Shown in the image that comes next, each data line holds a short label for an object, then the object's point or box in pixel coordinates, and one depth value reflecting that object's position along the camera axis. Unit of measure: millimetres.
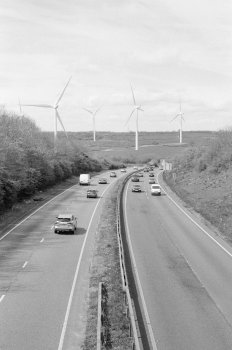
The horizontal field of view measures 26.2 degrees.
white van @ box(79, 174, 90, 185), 103000
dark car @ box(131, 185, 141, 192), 89812
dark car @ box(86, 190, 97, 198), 77188
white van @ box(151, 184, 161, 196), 83500
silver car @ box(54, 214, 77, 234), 43812
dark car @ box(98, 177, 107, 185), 109412
